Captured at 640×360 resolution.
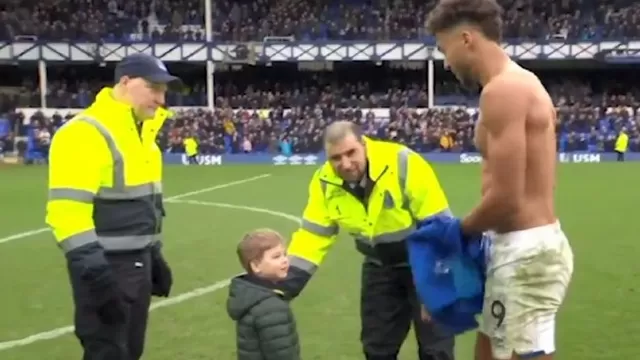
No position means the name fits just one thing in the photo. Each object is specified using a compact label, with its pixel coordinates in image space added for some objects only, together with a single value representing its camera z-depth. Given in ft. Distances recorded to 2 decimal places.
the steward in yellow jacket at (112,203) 16.22
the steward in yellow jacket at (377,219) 17.22
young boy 14.76
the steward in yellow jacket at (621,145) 113.91
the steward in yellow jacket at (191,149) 117.60
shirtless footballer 12.17
